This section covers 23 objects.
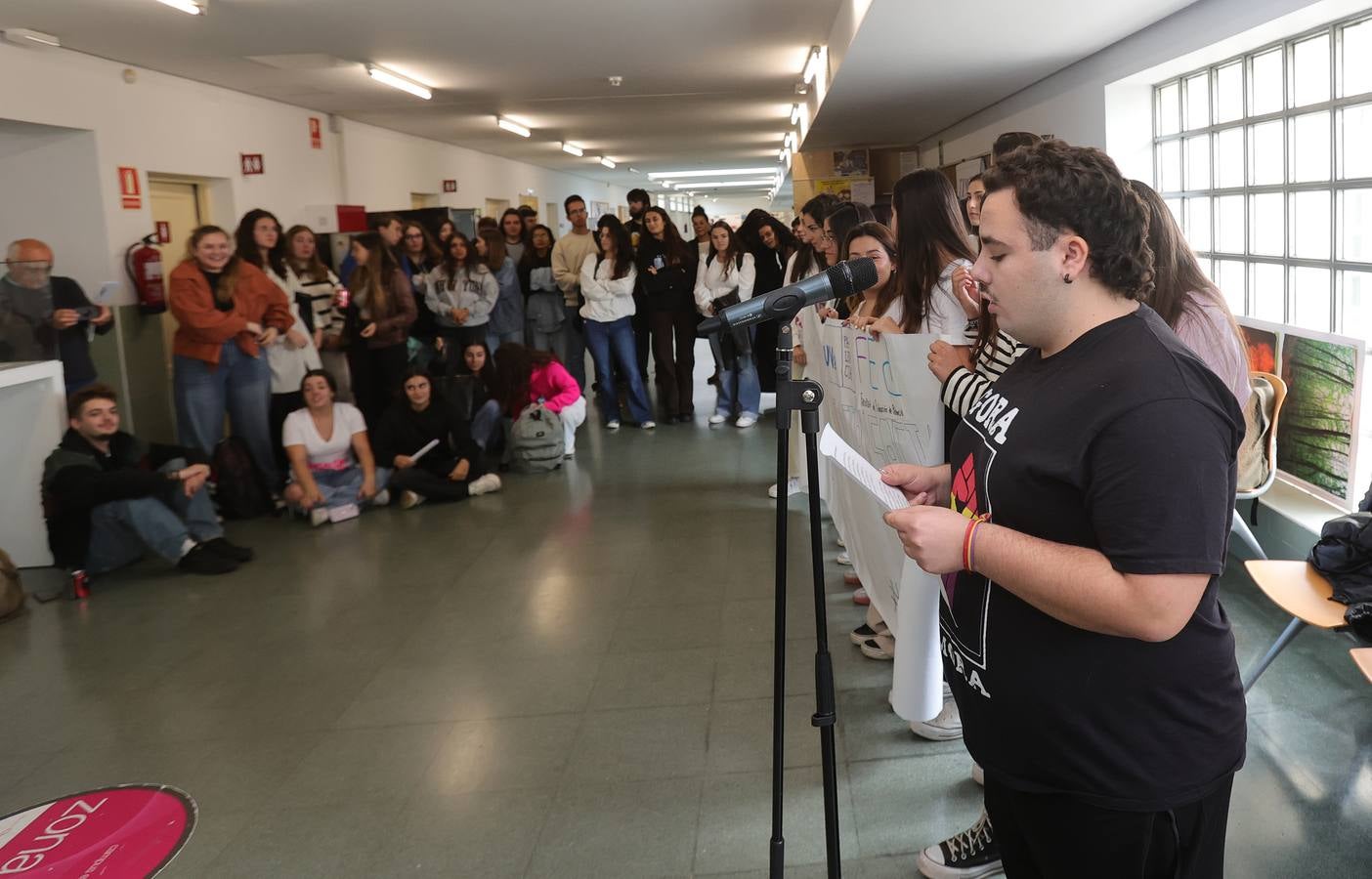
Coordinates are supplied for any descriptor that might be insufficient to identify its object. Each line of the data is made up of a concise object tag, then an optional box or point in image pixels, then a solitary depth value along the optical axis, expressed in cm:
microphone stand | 188
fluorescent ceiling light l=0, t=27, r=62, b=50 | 636
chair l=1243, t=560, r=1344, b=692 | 275
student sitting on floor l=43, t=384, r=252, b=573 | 512
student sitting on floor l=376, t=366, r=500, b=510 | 646
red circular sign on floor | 279
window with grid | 425
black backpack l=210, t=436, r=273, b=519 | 637
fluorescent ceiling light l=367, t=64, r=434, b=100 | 837
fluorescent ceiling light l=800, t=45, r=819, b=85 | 887
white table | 545
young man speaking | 121
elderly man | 562
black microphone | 191
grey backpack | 713
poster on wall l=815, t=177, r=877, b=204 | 1342
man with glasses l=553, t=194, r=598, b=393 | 887
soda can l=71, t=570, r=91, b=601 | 506
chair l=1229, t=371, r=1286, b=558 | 391
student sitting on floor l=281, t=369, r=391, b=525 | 619
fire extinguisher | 732
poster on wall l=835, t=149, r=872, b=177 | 1365
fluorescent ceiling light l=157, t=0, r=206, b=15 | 582
